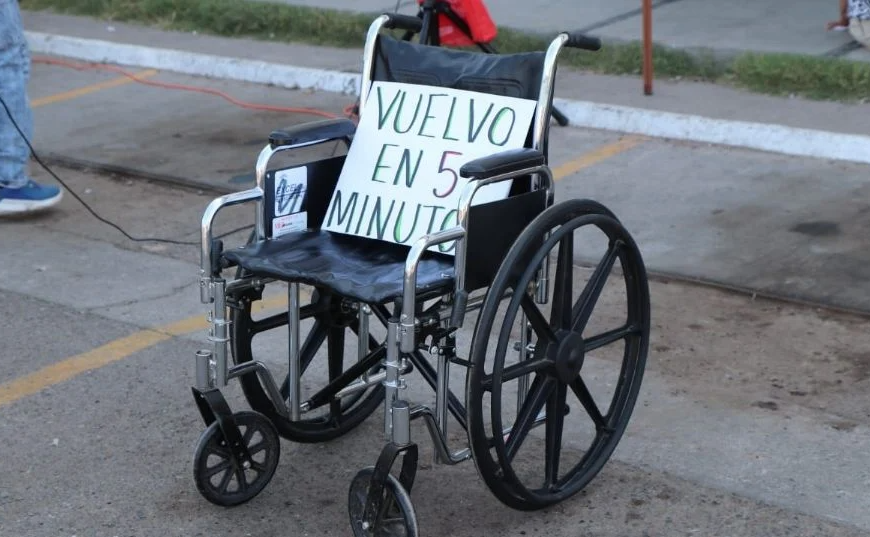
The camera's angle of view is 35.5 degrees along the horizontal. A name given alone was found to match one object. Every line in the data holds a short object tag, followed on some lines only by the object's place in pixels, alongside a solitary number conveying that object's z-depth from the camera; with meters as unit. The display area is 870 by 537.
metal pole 7.49
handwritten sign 3.90
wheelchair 3.42
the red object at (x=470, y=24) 7.18
